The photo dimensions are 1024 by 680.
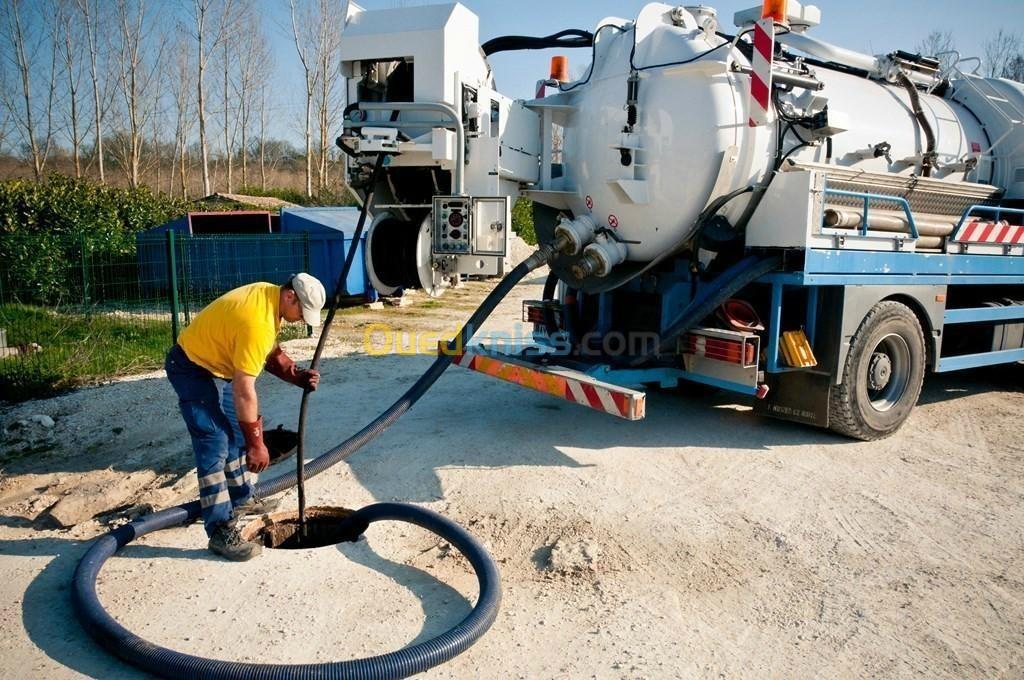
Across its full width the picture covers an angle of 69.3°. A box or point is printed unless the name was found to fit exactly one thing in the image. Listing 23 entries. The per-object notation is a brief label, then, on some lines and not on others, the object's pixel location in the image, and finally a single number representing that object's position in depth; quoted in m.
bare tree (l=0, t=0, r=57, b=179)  31.00
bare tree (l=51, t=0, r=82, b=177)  31.33
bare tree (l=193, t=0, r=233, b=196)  31.31
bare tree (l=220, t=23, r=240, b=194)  33.79
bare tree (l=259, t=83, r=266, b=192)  37.19
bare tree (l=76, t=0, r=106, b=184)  31.02
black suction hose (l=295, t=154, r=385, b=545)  4.26
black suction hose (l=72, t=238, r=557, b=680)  2.84
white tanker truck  5.10
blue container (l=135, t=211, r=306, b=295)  9.71
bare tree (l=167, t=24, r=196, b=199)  34.75
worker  3.75
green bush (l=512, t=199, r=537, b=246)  22.61
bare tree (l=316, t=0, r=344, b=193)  31.59
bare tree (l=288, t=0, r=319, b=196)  32.31
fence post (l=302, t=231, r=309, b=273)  11.55
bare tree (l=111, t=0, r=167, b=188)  31.42
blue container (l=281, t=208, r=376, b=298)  13.24
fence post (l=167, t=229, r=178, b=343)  8.47
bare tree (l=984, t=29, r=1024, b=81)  26.02
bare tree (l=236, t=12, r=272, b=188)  35.75
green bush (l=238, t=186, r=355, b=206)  28.95
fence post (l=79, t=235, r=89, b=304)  8.47
